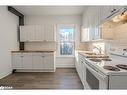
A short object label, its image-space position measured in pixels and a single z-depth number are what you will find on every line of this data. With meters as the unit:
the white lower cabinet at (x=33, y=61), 3.09
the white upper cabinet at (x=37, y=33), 3.33
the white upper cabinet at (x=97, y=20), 1.20
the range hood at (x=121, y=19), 1.25
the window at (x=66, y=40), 3.64
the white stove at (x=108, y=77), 0.80
